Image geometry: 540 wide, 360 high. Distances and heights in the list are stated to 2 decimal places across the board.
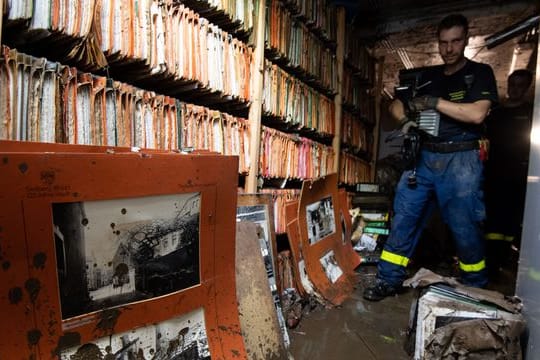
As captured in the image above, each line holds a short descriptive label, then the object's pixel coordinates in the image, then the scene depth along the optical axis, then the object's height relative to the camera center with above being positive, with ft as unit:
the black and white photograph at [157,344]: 2.90 -1.84
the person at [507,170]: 11.73 -0.48
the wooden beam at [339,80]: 11.71 +2.69
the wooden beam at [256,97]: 7.34 +1.28
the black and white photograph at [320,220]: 8.41 -1.75
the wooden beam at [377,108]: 16.65 +2.42
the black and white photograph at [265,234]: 6.24 -1.64
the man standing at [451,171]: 7.64 -0.34
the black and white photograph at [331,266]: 8.59 -3.00
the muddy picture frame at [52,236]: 2.42 -0.64
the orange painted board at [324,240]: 8.01 -2.28
